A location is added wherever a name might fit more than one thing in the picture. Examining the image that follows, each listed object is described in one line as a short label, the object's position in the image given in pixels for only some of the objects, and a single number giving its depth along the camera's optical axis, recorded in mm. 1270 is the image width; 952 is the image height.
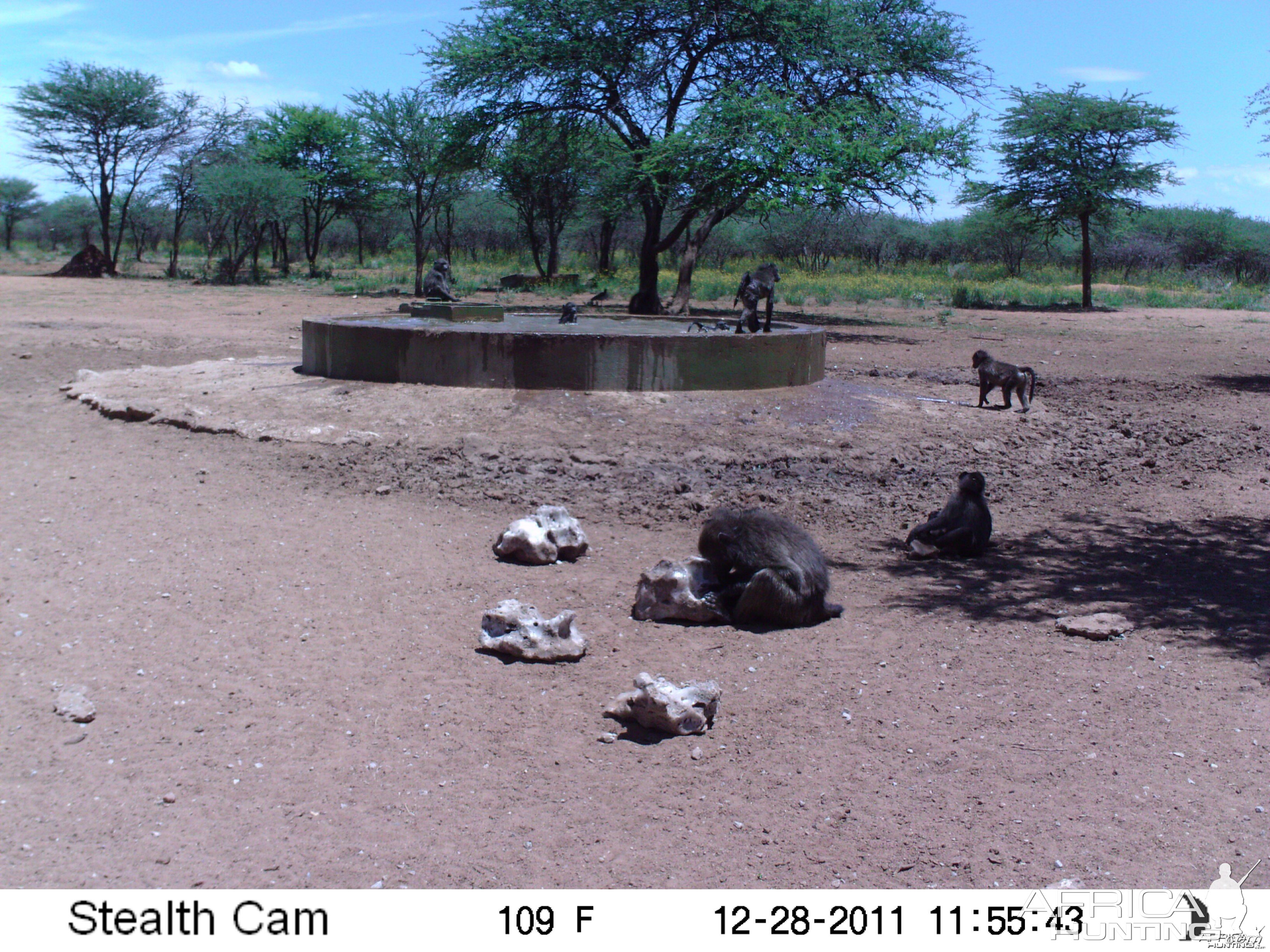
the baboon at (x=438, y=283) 14273
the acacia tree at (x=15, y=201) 50406
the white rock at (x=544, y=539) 5754
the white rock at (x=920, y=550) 6121
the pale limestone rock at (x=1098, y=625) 4707
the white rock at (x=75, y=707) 3609
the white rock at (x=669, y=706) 3729
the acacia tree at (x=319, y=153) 33969
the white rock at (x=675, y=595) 4895
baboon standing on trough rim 10852
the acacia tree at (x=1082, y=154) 28312
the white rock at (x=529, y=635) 4422
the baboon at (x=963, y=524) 6078
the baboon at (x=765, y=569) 4801
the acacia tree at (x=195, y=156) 35219
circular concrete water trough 9180
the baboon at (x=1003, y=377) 9977
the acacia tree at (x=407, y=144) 26609
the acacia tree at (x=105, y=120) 33594
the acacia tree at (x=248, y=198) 29953
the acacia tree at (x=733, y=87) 17875
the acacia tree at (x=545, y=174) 21266
